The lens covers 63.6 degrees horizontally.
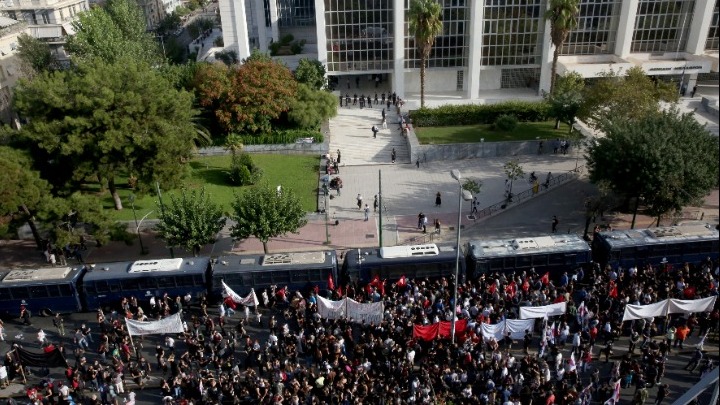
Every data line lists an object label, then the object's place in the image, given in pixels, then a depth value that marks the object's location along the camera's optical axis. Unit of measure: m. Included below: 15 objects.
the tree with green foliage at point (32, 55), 59.69
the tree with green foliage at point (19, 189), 32.16
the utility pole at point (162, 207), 33.72
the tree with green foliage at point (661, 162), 32.72
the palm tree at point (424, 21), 52.50
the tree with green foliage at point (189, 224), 32.41
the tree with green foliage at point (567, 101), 50.53
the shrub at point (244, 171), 45.28
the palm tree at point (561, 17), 51.53
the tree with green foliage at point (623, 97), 41.38
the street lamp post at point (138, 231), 36.91
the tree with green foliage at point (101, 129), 36.28
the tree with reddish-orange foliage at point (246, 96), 50.66
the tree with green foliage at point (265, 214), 32.91
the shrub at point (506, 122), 52.75
